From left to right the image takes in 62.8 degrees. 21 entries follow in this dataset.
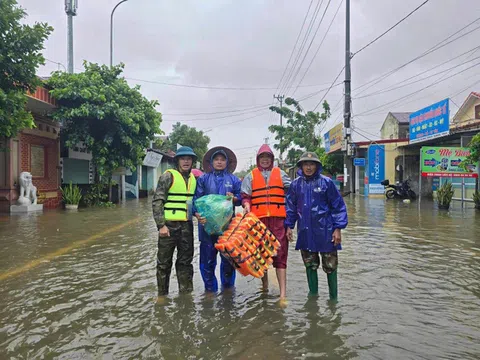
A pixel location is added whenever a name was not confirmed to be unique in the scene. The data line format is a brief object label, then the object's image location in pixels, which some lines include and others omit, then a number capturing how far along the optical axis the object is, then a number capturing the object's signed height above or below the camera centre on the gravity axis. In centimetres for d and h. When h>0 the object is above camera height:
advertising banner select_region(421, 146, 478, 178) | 1509 +65
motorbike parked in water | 1892 -62
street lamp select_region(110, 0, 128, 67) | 1844 +726
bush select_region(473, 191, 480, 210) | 1381 -75
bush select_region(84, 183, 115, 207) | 1616 -65
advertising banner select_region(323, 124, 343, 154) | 2333 +262
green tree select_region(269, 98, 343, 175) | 3281 +427
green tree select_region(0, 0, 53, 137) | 853 +275
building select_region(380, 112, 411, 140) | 3759 +531
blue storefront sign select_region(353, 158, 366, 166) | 2247 +102
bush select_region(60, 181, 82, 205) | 1479 -52
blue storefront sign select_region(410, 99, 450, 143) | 1532 +238
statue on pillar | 1288 -21
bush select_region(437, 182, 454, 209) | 1395 -64
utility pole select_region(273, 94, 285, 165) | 3953 +904
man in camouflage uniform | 412 -42
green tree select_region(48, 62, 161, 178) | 1371 +239
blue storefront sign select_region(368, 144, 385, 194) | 2131 +52
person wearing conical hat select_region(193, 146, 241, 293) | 426 -12
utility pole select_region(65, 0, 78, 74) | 1509 +622
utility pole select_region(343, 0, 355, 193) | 1991 +441
